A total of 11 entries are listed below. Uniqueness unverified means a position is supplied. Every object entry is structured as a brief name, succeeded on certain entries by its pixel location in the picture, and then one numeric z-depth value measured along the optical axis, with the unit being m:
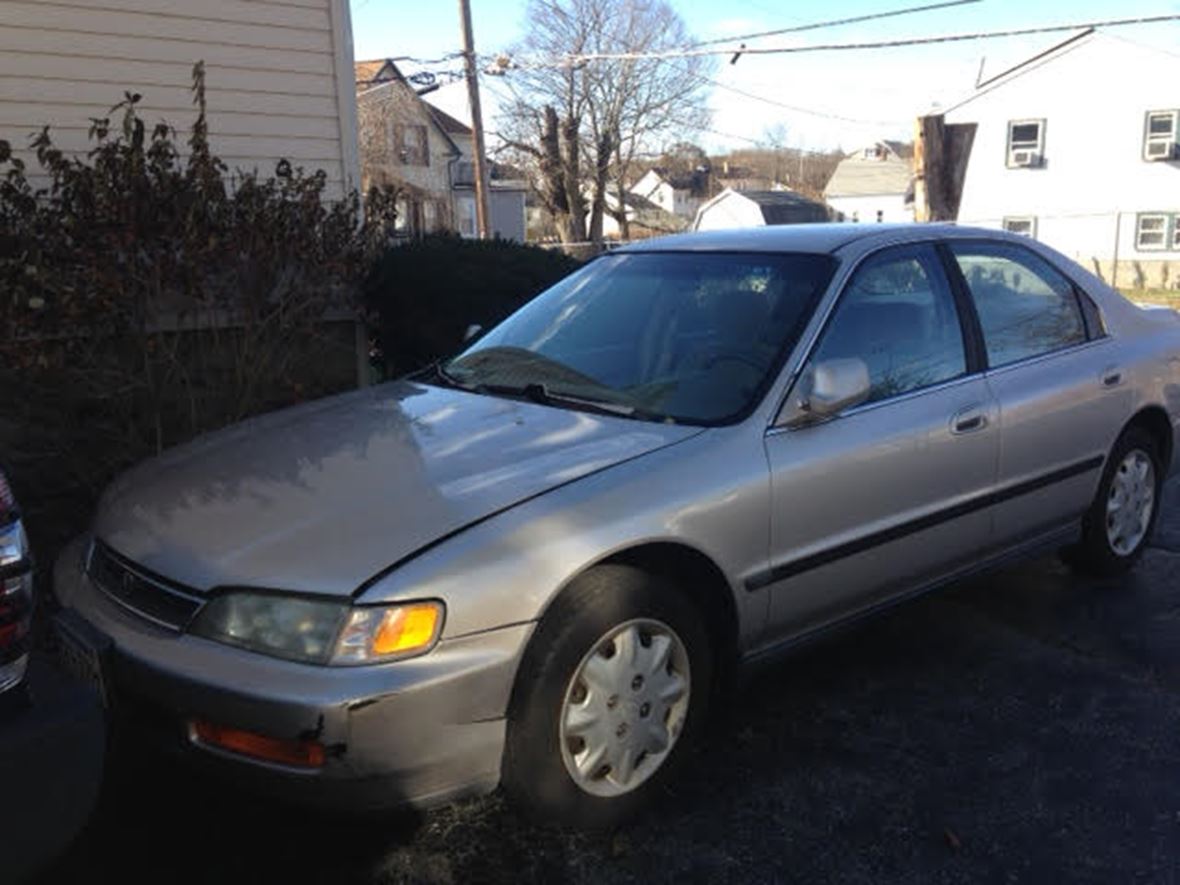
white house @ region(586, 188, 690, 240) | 54.28
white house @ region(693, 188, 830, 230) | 50.28
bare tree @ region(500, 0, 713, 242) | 39.75
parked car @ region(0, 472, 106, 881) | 1.83
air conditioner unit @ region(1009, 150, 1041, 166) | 31.28
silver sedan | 2.39
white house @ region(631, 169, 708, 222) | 76.38
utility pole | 23.20
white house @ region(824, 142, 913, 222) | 51.94
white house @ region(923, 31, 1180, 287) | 29.22
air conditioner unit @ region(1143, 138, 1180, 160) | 28.97
